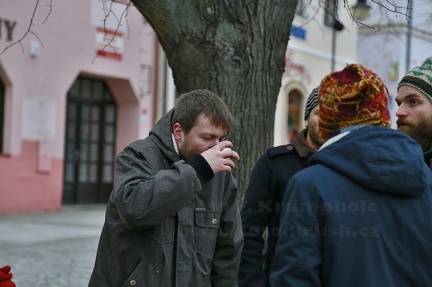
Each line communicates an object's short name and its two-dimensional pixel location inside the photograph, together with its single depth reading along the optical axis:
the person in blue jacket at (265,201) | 7.92
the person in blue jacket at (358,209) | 4.73
